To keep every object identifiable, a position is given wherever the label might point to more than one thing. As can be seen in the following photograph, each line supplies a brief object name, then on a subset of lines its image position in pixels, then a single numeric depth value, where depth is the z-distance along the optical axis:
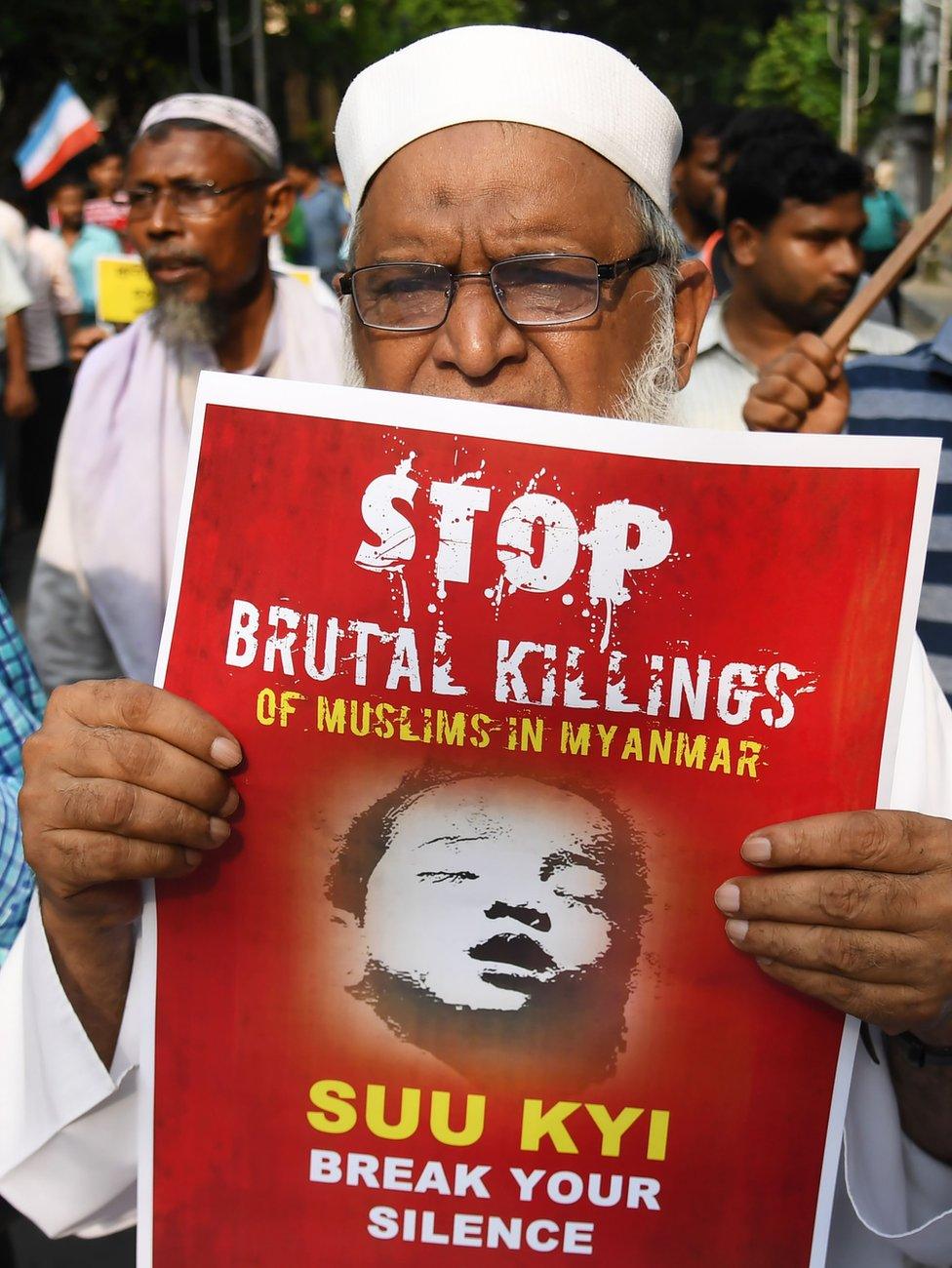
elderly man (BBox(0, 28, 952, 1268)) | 1.07
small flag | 7.59
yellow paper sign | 4.96
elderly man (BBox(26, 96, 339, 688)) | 3.02
